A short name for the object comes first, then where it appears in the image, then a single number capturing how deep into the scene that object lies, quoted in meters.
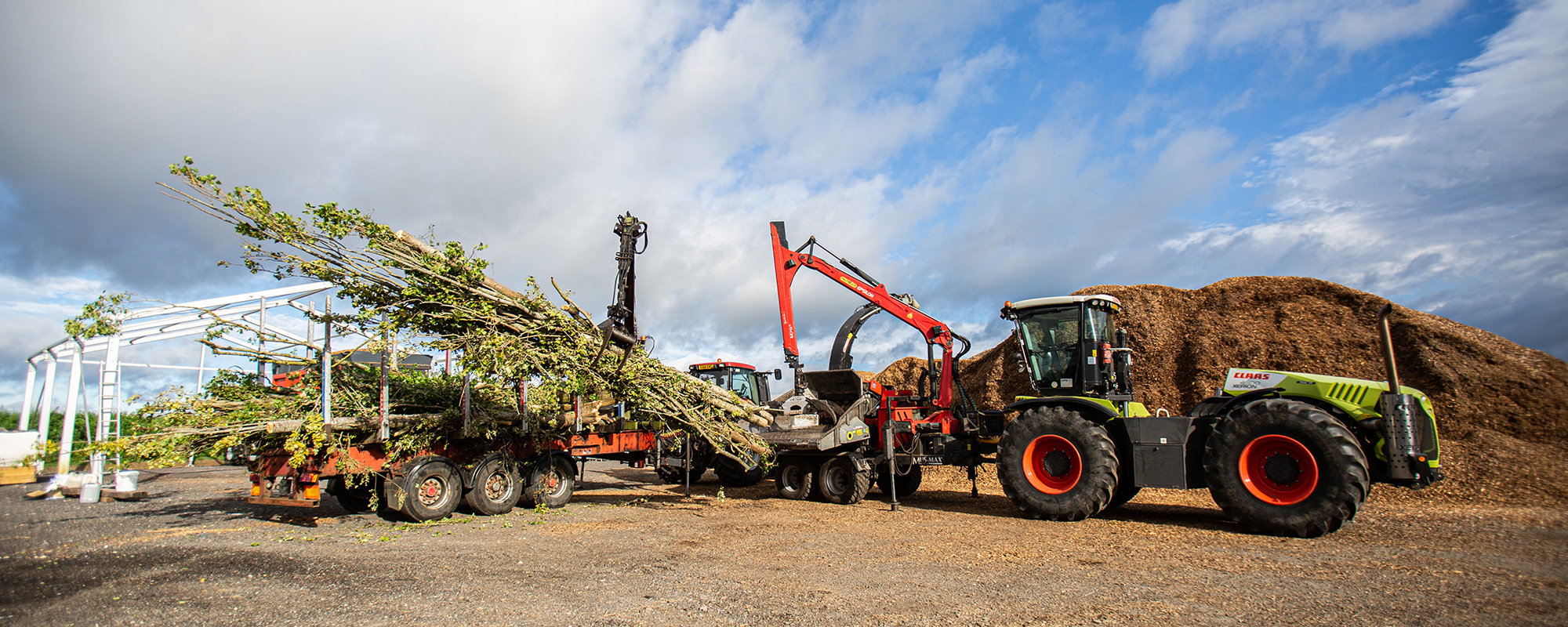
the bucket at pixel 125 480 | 12.77
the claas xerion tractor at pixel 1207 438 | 6.80
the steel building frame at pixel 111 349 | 12.98
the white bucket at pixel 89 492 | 11.99
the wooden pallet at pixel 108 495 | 12.62
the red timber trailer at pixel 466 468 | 8.12
